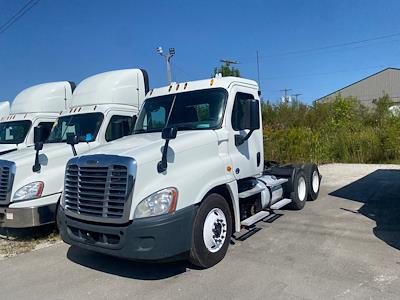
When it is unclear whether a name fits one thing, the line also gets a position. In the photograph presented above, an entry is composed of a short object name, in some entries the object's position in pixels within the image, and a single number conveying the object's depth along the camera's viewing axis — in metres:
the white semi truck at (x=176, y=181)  4.23
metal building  54.78
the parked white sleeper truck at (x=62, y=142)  6.34
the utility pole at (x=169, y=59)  25.28
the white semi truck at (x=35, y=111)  10.10
